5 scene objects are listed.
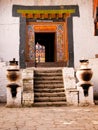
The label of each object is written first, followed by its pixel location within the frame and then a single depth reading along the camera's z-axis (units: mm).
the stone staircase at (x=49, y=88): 10977
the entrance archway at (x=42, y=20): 14631
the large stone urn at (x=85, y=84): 9735
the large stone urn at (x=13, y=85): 10555
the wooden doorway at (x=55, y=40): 14977
